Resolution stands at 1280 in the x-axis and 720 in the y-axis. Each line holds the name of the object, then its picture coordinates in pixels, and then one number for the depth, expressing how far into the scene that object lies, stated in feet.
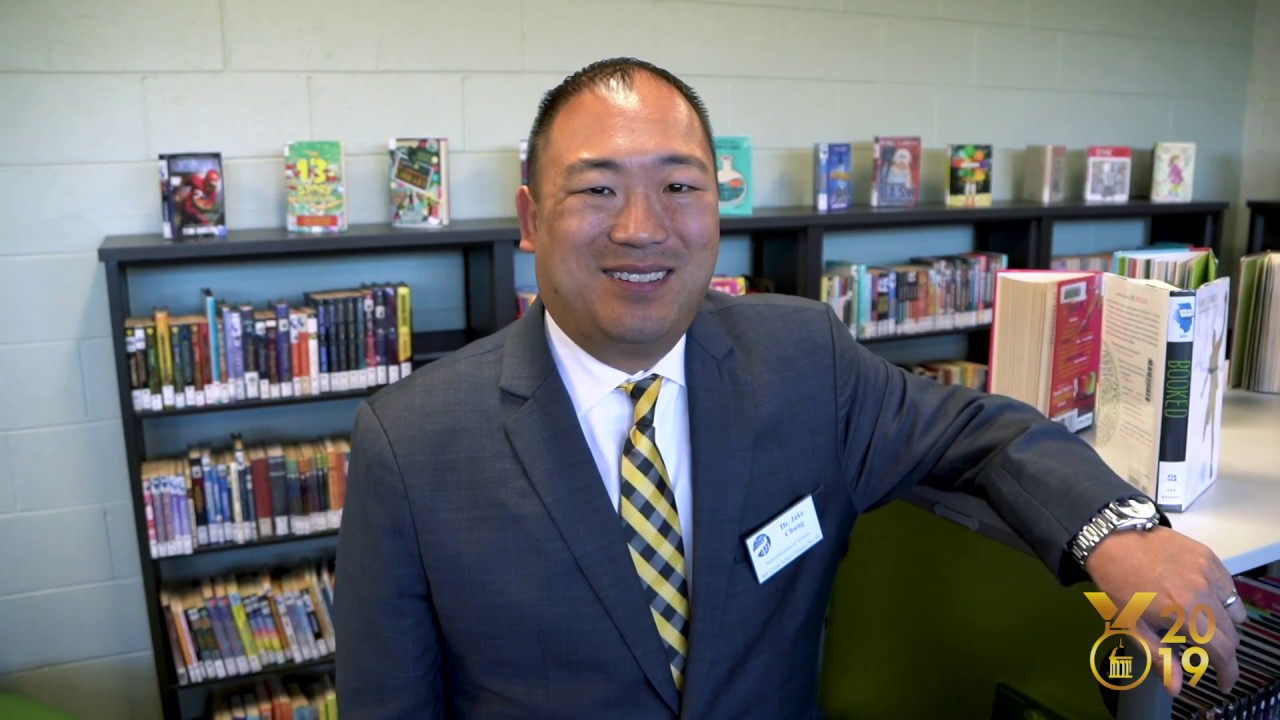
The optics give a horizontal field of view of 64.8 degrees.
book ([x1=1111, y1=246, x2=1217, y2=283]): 5.01
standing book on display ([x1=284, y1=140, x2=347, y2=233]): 9.13
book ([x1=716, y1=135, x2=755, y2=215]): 10.65
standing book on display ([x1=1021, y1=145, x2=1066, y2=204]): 12.92
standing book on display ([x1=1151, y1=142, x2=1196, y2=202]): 13.62
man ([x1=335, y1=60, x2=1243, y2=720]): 4.18
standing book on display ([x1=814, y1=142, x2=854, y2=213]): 11.30
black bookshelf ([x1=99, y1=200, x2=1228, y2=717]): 8.50
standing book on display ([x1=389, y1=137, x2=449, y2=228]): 9.53
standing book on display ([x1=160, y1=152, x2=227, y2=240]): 8.69
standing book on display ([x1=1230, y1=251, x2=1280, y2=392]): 6.56
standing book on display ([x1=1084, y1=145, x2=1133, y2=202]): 13.17
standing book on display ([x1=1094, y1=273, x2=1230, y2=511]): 4.54
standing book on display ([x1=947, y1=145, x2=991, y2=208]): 12.21
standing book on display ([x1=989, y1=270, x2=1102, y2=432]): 5.33
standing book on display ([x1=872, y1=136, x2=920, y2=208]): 11.76
